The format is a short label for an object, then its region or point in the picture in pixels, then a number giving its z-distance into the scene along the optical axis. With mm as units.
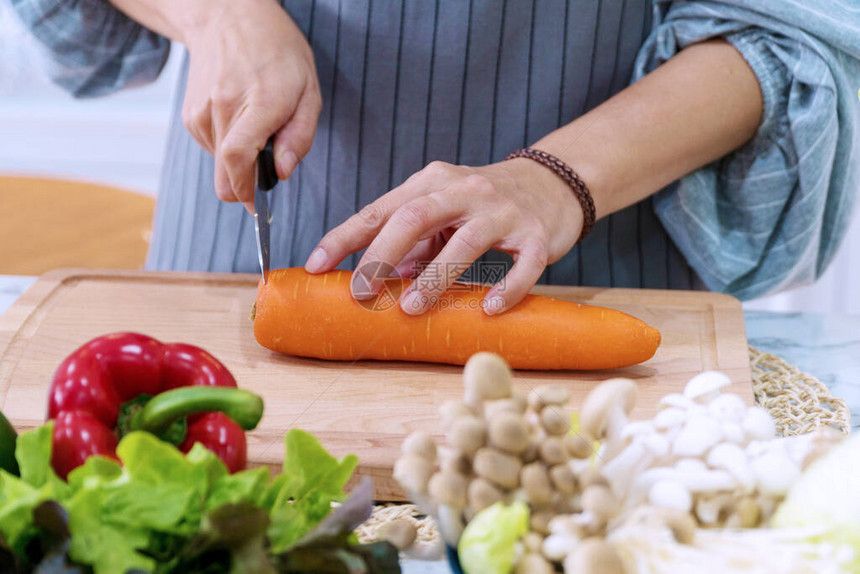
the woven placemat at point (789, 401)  804
